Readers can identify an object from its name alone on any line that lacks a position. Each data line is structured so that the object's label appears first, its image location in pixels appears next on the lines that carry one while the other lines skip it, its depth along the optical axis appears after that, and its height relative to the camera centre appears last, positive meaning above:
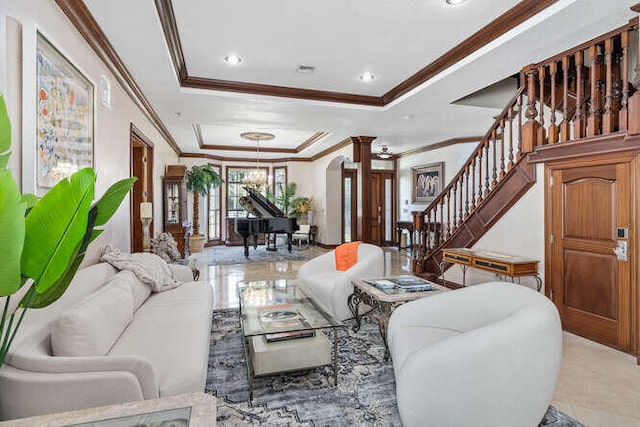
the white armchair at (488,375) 1.61 -0.76
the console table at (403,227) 8.53 -0.38
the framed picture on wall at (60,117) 2.07 +0.65
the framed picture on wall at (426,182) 8.12 +0.72
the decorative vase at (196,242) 8.35 -0.73
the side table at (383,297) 2.80 -0.71
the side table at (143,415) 1.04 -0.62
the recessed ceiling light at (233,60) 3.67 +1.62
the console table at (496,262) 3.58 -0.55
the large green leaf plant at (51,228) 1.02 -0.05
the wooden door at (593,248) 2.92 -0.34
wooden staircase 2.96 +0.91
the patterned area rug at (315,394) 2.01 -1.17
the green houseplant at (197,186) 8.42 +0.65
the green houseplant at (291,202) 10.06 +0.28
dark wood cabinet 6.88 +0.16
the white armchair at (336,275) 3.56 -0.72
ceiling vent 3.91 +1.62
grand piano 8.10 -0.19
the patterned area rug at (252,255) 7.50 -1.01
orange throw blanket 4.14 -0.52
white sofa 1.37 -0.68
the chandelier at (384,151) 7.77 +1.38
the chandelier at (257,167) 7.77 +1.33
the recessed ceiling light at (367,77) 4.16 +1.62
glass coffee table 2.29 -0.88
